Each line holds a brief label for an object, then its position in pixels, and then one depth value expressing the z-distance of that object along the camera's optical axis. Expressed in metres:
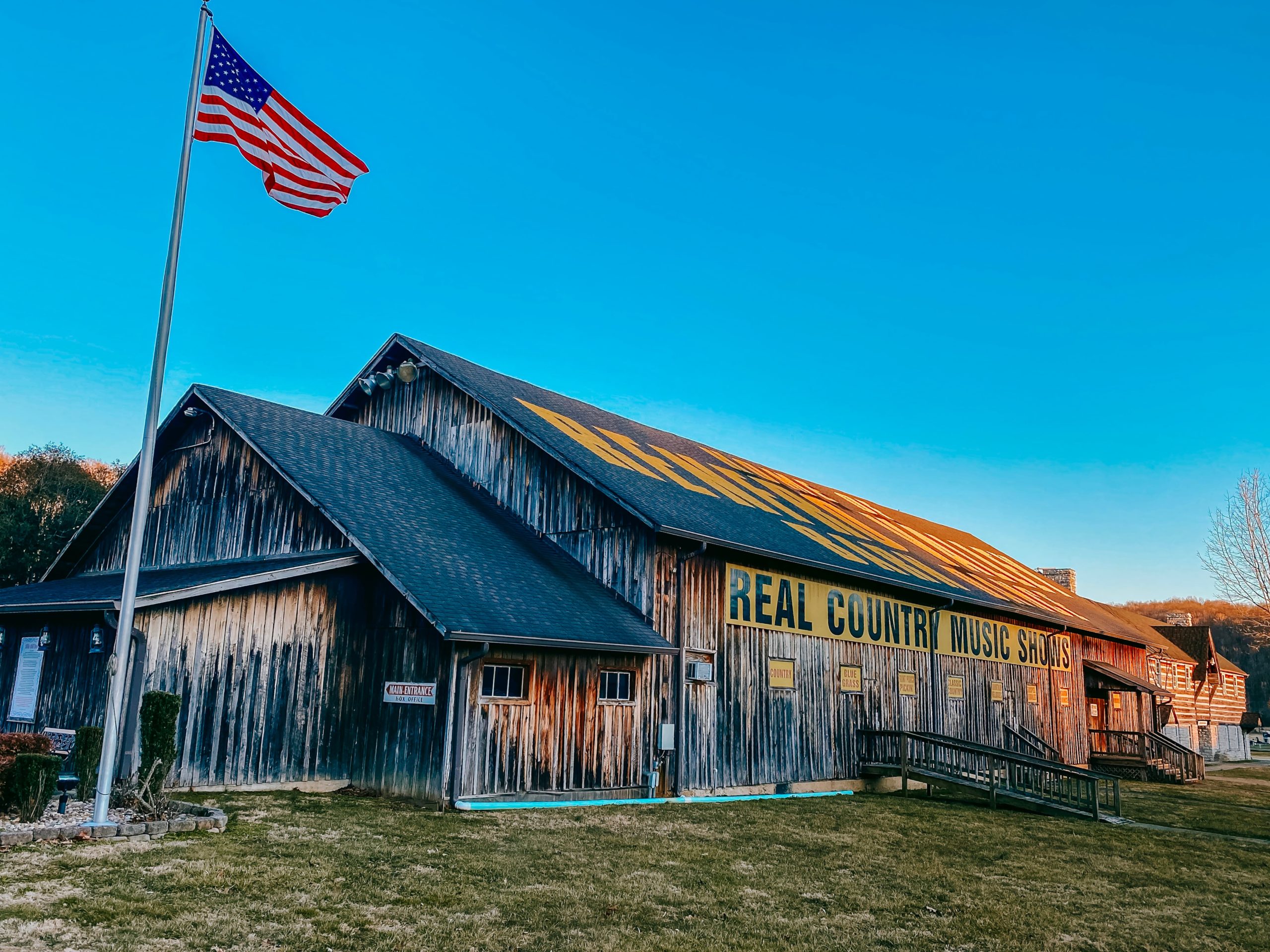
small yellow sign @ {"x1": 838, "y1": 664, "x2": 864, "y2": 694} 22.09
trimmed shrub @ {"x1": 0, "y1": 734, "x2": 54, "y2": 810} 10.72
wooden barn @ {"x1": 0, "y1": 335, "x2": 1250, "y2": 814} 15.02
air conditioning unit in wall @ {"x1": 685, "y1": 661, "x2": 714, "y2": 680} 18.11
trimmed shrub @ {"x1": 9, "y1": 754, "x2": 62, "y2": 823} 10.29
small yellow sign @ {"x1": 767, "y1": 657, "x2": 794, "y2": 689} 19.95
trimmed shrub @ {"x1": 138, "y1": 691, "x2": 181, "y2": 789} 11.30
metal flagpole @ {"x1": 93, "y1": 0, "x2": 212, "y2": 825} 10.35
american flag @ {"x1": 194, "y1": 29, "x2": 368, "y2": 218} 12.17
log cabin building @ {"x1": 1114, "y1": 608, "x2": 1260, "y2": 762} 46.03
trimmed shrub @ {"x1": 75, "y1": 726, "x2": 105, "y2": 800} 11.84
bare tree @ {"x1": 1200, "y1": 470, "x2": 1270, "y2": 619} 24.73
